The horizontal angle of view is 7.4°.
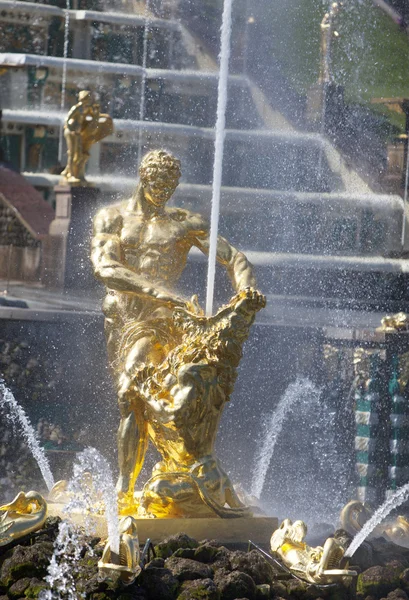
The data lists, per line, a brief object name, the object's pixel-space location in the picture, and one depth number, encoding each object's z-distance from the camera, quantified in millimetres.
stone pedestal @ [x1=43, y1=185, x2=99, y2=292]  25381
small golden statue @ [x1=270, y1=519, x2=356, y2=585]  14452
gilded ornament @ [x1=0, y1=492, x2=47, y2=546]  14566
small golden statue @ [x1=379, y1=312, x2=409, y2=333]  24196
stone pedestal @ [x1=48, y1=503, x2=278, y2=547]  15098
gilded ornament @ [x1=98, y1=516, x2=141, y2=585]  13701
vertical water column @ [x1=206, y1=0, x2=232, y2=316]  15956
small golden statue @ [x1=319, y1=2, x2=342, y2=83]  30090
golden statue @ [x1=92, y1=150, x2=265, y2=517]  15394
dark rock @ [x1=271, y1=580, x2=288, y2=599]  14323
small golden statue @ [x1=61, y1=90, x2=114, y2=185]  26535
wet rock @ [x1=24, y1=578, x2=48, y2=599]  13891
